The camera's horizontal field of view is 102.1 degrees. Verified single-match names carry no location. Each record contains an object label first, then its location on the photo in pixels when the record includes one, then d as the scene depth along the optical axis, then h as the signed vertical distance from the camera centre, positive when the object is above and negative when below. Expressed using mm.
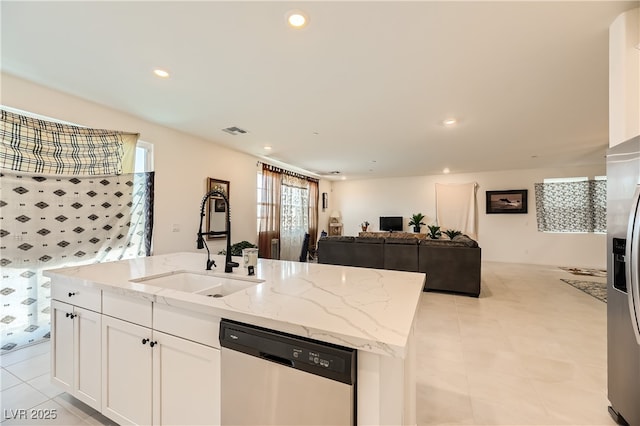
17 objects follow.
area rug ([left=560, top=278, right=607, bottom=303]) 4012 -1212
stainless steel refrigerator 1325 -352
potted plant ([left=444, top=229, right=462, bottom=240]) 5441 -382
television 8031 -236
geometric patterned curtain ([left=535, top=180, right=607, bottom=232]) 6078 +262
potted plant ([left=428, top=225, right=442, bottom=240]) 5684 -360
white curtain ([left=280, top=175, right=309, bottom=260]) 6316 -3
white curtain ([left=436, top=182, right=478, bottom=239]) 7254 +256
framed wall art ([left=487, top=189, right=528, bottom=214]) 6750 +407
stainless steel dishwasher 839 -586
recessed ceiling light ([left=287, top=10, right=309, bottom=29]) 1604 +1252
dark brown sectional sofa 3984 -698
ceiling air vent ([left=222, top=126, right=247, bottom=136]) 3729 +1244
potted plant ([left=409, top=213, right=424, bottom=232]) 7577 -185
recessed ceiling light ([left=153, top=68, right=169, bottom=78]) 2242 +1249
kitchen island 856 -504
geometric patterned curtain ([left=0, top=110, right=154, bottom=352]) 2338 +70
